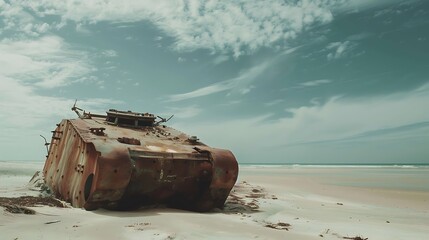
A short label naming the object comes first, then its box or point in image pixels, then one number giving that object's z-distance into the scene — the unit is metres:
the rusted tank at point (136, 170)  6.90
